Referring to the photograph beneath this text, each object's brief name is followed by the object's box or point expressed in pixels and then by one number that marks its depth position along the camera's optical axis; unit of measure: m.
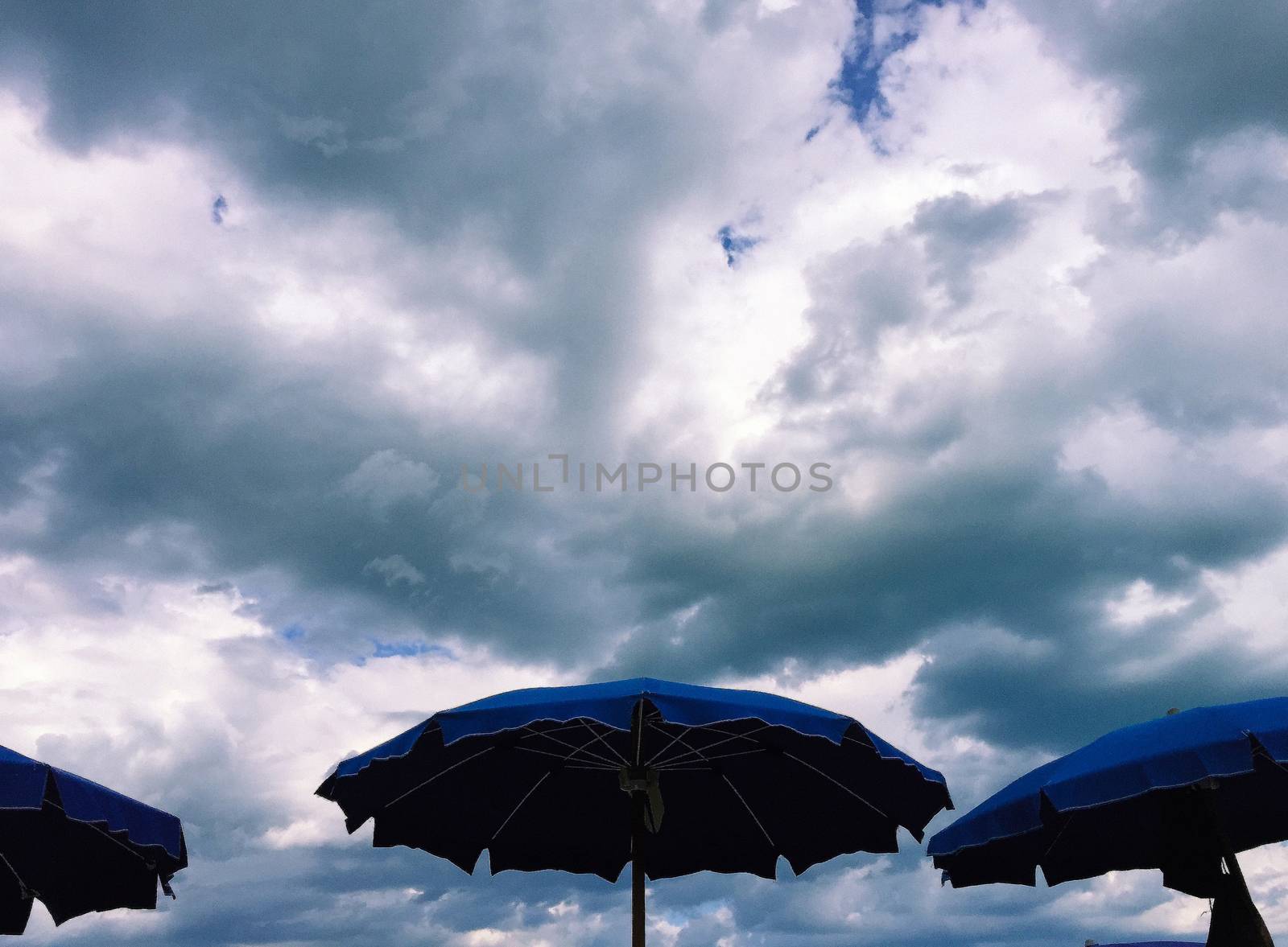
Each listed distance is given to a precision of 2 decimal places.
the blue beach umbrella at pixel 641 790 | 6.81
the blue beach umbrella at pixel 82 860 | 7.70
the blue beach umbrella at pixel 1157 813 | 6.46
